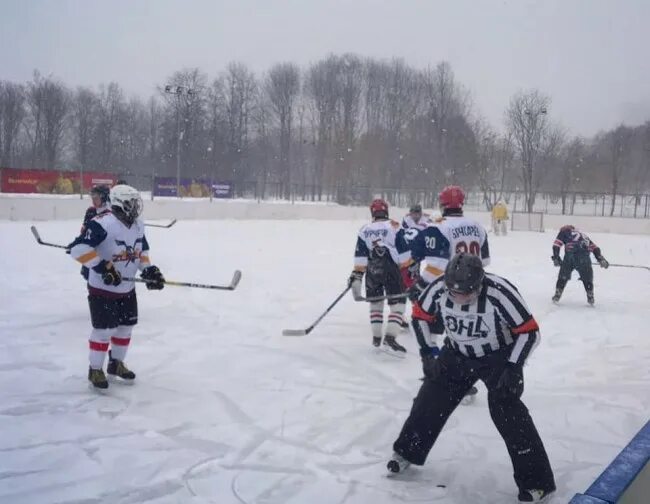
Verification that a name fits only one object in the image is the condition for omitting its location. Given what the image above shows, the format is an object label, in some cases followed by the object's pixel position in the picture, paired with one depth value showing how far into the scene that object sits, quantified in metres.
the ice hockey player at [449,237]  5.38
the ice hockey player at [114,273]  4.66
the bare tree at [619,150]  39.45
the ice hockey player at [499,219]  24.30
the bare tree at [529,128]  38.66
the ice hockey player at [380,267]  6.38
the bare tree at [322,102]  46.88
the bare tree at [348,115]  44.91
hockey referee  3.21
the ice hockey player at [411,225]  6.85
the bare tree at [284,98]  46.94
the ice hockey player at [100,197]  6.79
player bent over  9.24
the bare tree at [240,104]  45.81
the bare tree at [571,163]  39.81
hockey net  27.93
